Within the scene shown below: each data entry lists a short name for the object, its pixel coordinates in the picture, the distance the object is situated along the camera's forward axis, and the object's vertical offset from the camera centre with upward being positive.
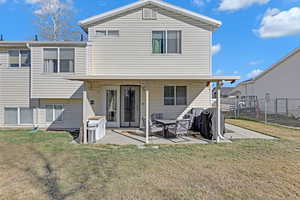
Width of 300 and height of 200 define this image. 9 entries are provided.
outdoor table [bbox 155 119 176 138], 7.76 -1.02
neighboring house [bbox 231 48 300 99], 16.89 +2.43
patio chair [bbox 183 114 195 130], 9.34 -0.98
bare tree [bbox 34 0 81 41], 20.67 +9.36
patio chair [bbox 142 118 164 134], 8.32 -1.29
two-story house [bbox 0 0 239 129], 10.00 +2.01
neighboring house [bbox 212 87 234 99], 48.66 +2.92
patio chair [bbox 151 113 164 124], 9.74 -0.84
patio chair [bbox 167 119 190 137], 7.55 -1.16
